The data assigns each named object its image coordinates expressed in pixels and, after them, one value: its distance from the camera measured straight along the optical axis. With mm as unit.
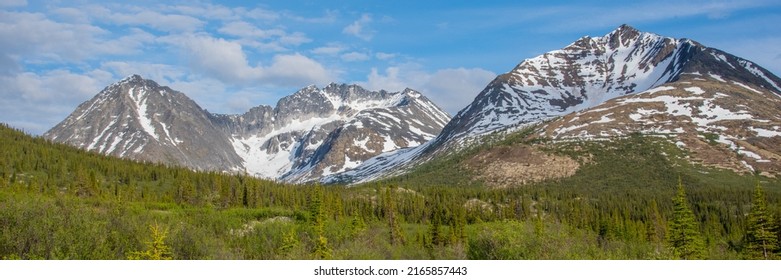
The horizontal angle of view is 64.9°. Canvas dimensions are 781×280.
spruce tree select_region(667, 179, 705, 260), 95519
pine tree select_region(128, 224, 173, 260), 40725
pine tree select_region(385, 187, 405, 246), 113550
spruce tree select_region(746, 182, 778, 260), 91000
